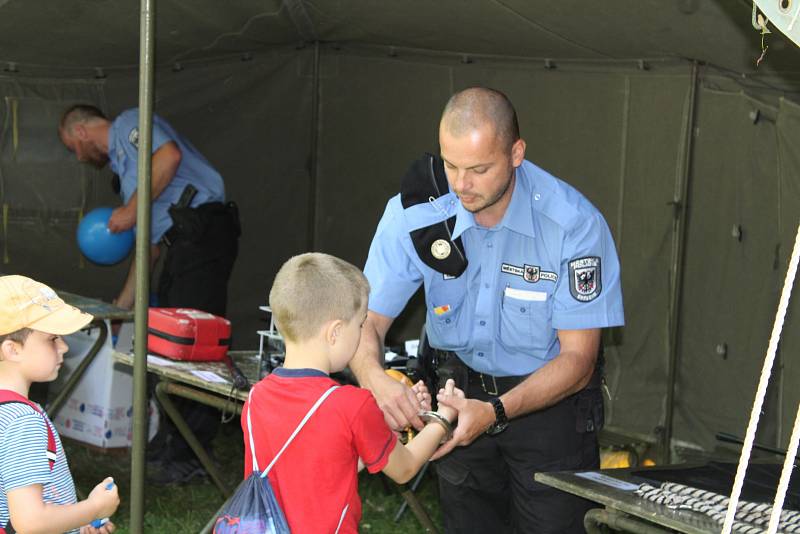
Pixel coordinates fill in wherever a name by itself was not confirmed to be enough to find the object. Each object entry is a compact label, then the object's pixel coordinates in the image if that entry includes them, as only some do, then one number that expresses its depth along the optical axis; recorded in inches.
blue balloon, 250.5
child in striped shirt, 100.8
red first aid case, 181.3
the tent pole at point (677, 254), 212.1
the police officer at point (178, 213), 239.1
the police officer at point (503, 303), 124.4
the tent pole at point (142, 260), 132.6
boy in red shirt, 98.6
